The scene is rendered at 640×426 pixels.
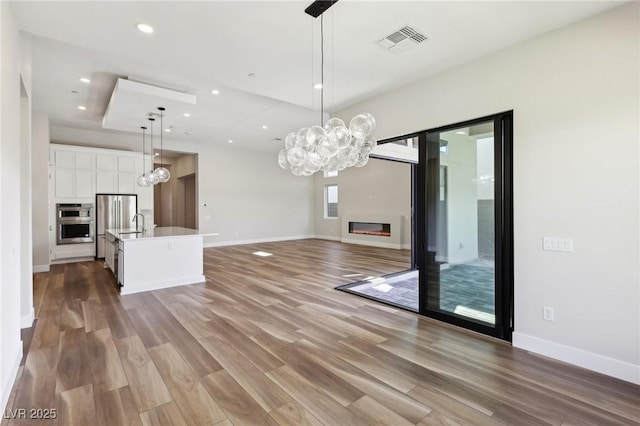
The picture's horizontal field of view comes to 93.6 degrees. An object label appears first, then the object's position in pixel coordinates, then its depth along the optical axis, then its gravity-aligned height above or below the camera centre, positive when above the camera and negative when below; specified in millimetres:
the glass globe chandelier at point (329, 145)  2783 +677
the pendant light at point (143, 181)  6119 +683
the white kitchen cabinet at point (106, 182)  7633 +845
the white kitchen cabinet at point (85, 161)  7352 +1338
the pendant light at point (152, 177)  6020 +749
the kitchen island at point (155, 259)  4758 -757
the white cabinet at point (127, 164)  7941 +1351
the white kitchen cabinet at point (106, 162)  7633 +1359
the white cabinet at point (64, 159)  7086 +1332
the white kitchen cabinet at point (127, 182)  7946 +850
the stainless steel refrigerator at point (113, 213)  7562 +36
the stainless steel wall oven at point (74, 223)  7086 -211
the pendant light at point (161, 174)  6046 +806
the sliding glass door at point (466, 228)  3127 -183
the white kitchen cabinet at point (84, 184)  7336 +764
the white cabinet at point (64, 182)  7078 +779
